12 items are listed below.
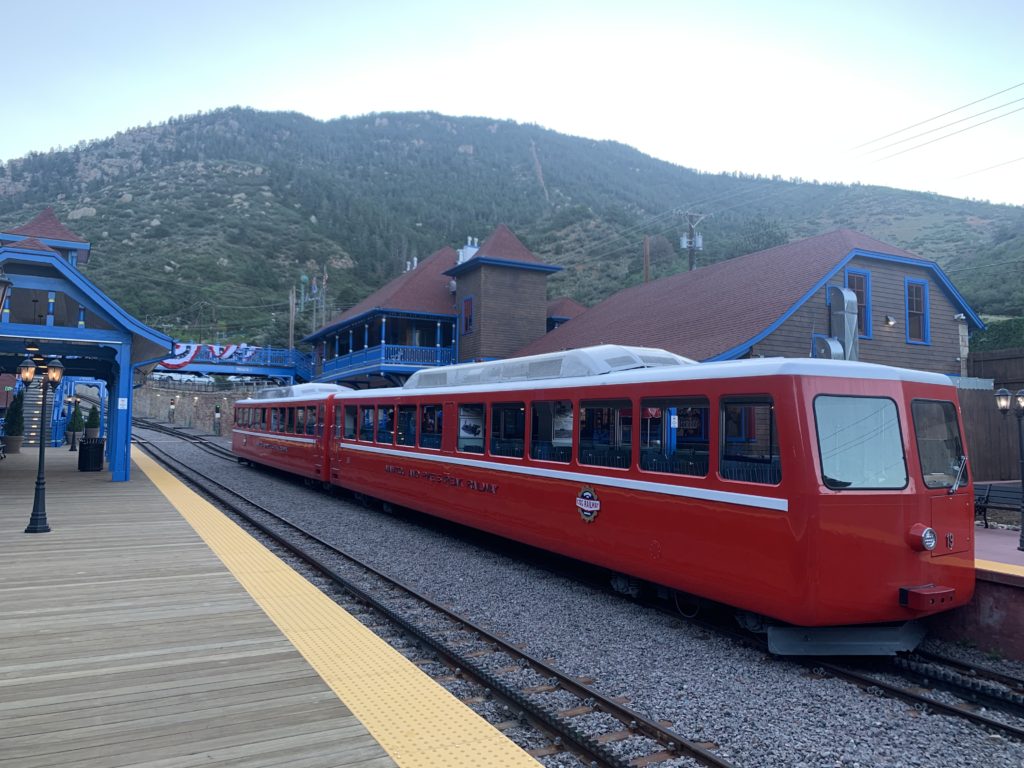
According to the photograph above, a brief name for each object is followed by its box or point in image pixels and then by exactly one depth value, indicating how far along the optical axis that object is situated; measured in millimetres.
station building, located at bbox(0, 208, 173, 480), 16266
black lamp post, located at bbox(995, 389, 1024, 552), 9461
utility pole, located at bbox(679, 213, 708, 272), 29953
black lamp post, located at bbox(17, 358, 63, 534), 10484
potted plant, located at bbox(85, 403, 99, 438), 30620
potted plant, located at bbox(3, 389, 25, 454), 26906
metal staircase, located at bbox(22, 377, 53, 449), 32438
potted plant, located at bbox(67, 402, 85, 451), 31531
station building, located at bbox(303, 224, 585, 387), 28109
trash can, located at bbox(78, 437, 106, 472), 21266
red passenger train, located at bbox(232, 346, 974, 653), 5680
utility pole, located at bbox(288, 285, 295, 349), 41656
